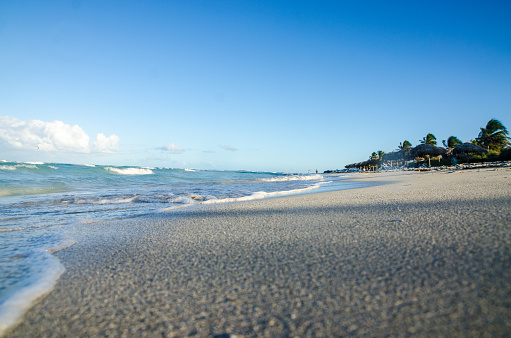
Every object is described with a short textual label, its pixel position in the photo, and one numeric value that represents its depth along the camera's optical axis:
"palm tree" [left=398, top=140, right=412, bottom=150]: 68.94
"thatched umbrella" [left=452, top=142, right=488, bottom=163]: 28.06
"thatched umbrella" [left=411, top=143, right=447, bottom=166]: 29.89
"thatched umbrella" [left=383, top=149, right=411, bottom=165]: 33.92
